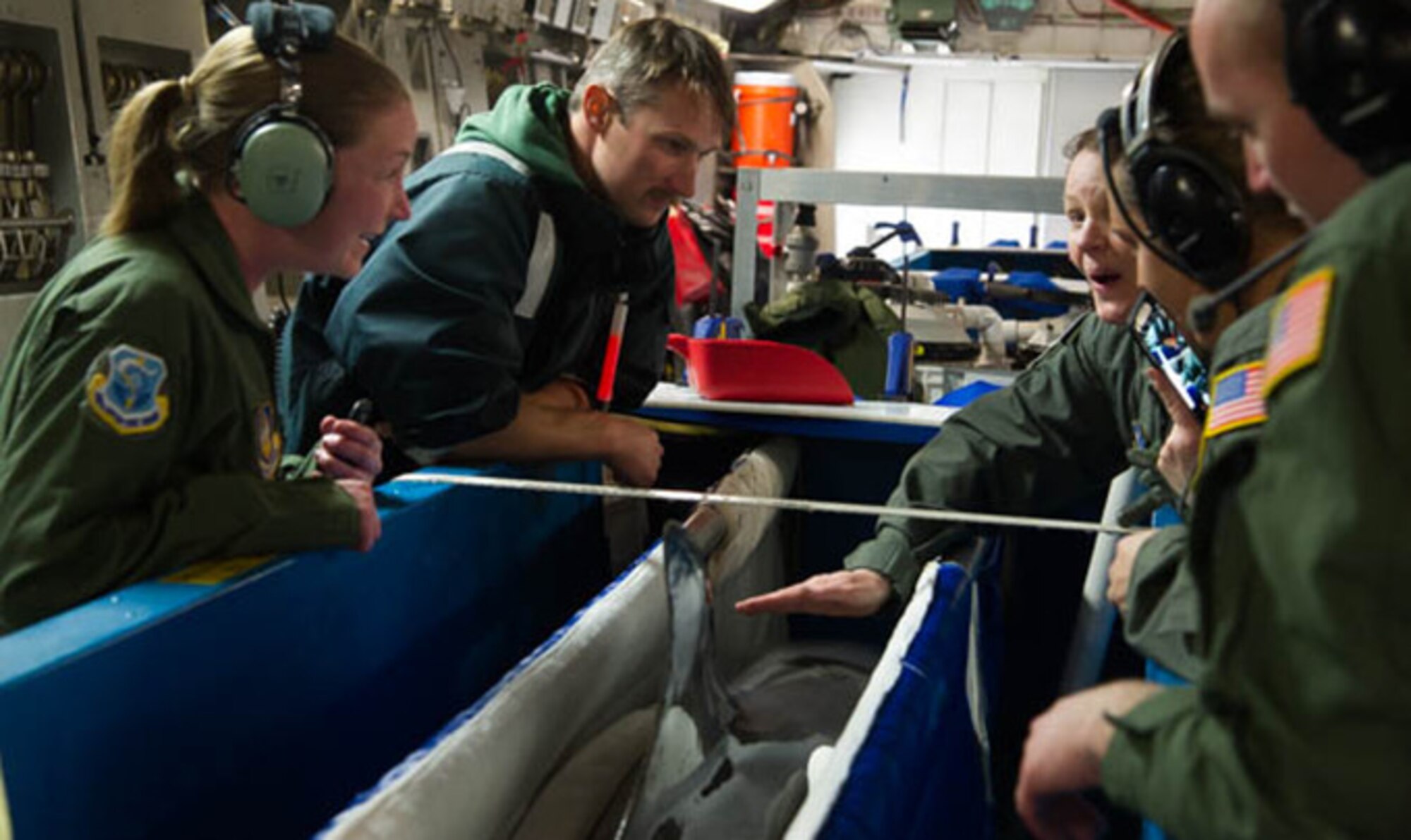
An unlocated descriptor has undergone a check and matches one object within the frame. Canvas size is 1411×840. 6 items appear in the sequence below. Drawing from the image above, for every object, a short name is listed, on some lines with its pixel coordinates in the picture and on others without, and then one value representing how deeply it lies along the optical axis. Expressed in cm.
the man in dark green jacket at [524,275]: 154
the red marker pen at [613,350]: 193
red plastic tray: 217
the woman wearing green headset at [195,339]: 101
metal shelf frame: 265
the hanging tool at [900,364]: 288
